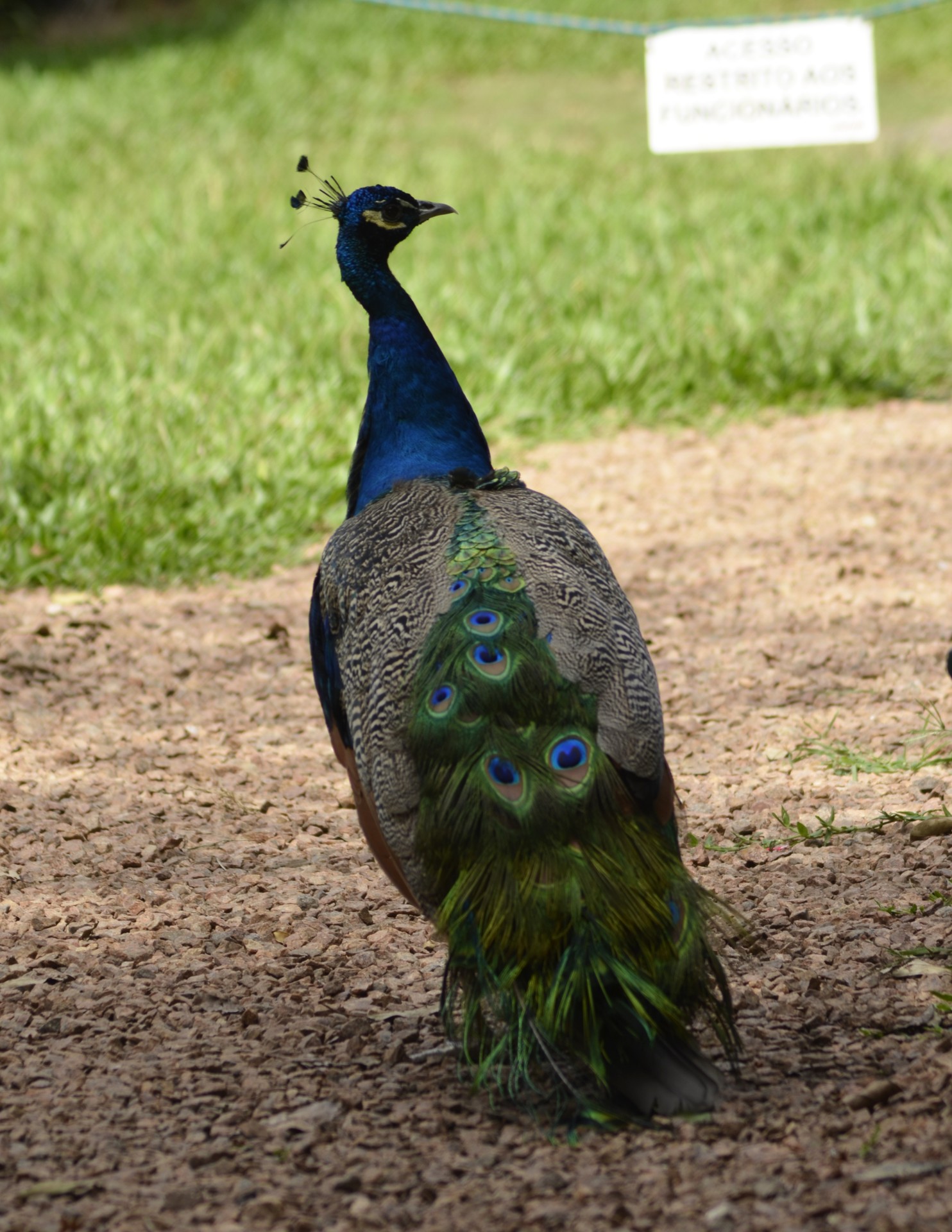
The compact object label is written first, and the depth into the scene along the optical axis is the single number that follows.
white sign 15.16
